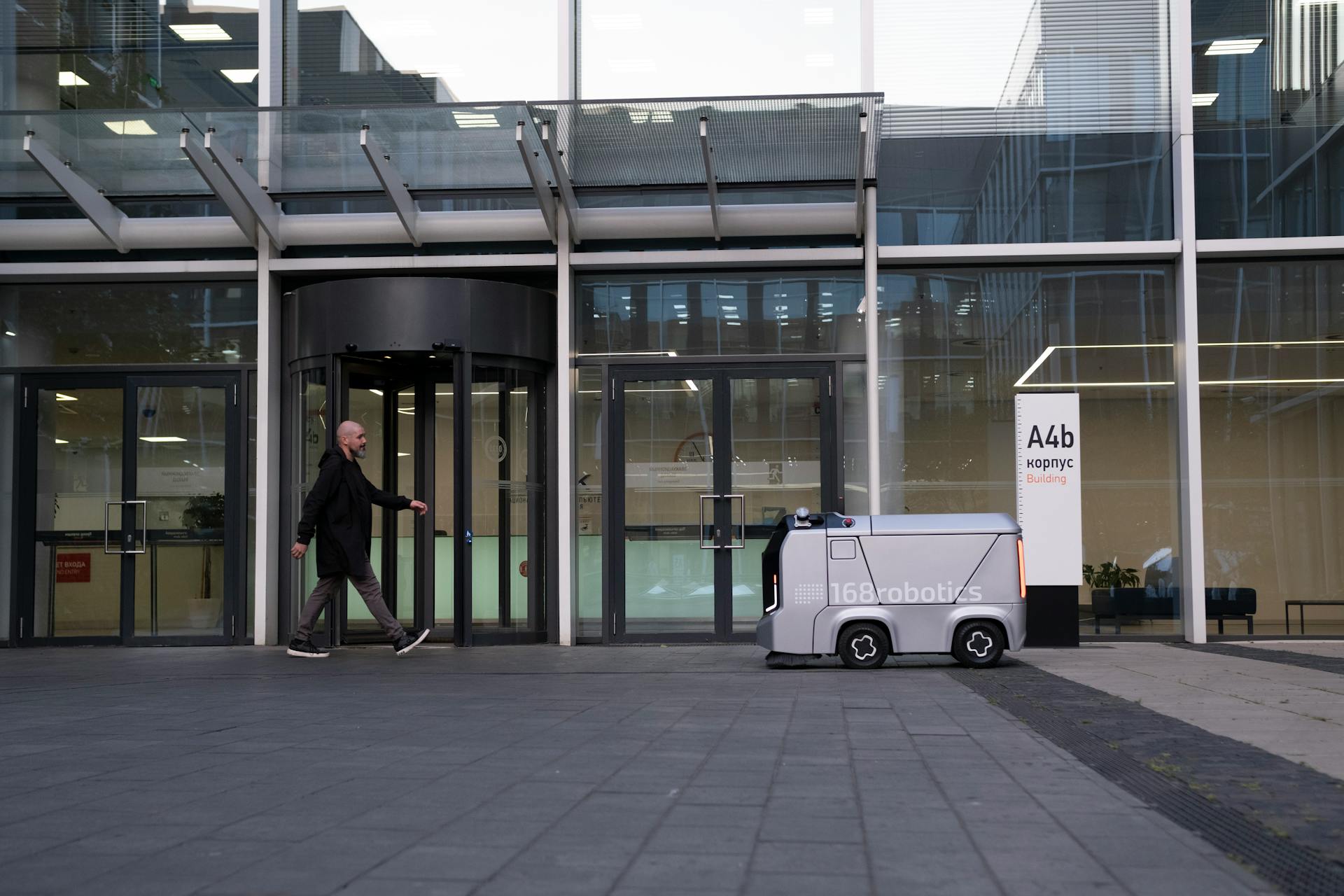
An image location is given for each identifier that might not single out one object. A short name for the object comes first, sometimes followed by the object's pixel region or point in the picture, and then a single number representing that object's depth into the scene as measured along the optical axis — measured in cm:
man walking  1092
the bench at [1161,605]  1233
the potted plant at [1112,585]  1252
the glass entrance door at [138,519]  1271
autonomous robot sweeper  952
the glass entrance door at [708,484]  1252
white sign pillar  1122
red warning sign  1283
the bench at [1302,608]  1235
